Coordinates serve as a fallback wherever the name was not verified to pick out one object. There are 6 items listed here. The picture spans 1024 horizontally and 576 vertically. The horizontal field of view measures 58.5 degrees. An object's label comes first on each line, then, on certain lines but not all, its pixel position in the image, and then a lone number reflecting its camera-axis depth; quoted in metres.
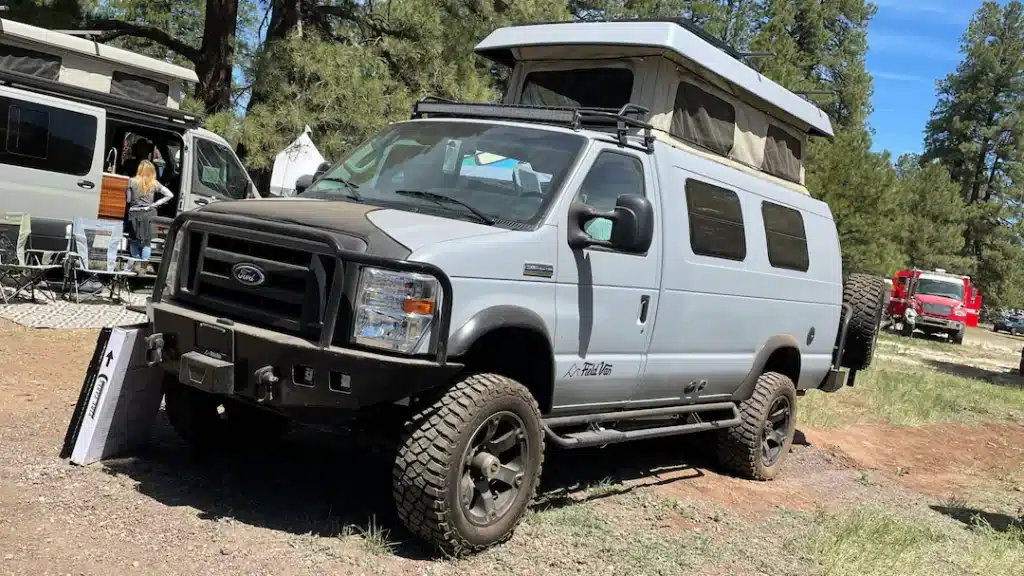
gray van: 4.16
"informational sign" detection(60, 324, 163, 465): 5.05
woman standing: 11.27
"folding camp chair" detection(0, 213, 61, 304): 9.65
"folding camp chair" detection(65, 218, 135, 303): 10.13
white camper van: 10.40
